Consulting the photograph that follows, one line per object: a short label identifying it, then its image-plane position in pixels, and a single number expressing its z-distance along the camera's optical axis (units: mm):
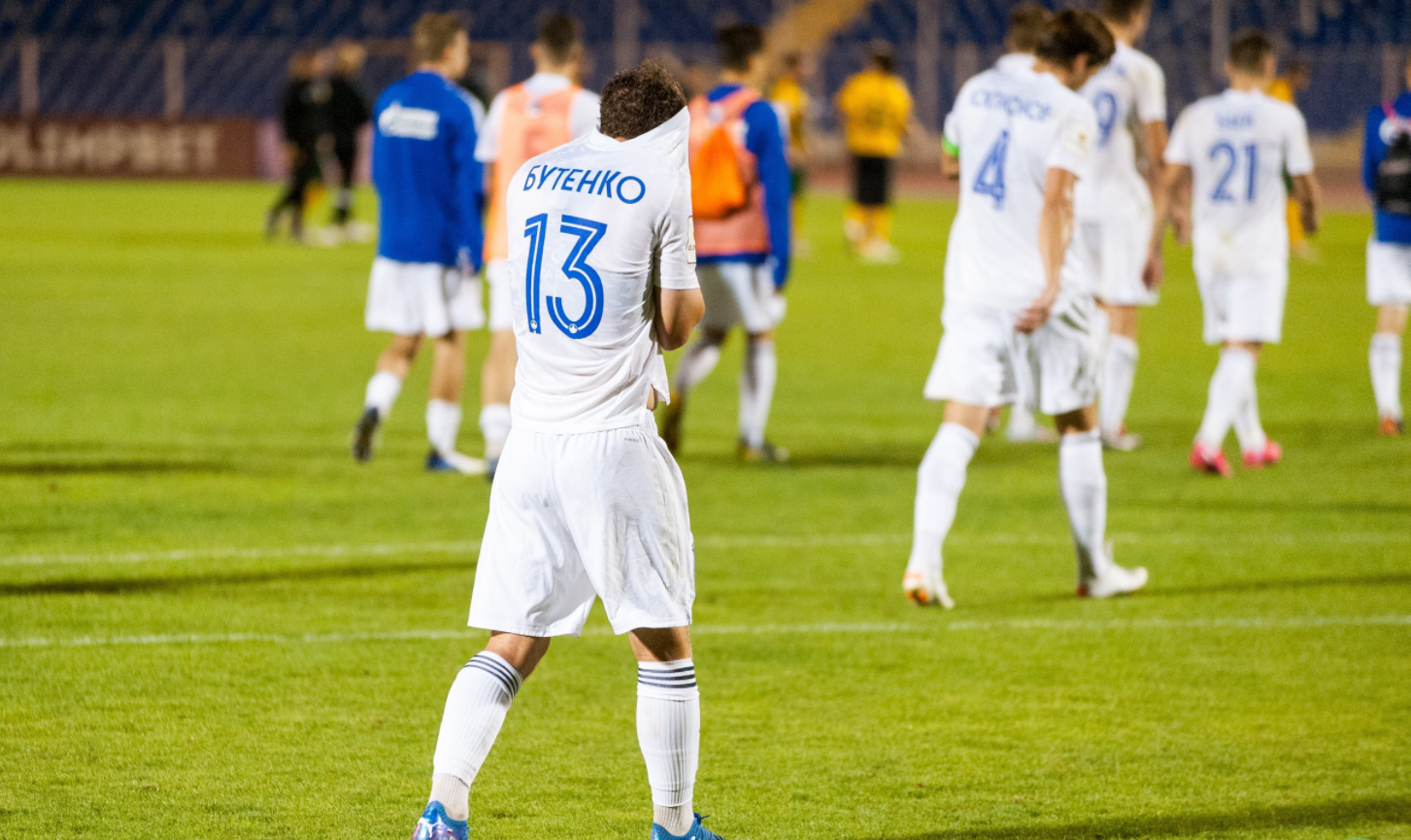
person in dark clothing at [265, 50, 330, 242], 50375
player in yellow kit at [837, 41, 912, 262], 47531
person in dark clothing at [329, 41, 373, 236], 50906
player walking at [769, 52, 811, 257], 44594
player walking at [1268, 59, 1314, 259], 41562
